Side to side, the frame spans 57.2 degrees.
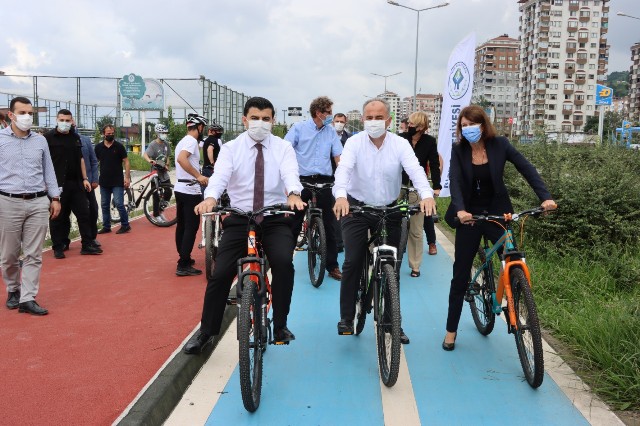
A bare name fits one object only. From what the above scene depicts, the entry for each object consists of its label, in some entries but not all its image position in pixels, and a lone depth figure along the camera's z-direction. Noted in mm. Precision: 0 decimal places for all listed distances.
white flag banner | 10664
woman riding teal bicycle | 4527
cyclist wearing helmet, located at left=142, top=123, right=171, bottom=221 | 11680
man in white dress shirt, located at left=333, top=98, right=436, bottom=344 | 4715
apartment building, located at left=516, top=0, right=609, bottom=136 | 115000
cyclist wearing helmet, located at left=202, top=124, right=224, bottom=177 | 8859
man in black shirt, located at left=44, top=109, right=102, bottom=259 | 8023
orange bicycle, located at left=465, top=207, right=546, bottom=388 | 4012
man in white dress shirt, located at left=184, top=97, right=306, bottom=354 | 4207
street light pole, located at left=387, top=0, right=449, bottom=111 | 30712
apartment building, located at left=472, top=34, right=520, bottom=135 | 136762
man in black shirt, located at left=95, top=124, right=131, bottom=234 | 10680
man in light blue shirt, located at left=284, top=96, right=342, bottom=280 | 7566
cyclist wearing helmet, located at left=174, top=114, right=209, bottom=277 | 7230
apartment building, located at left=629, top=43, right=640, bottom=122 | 134950
